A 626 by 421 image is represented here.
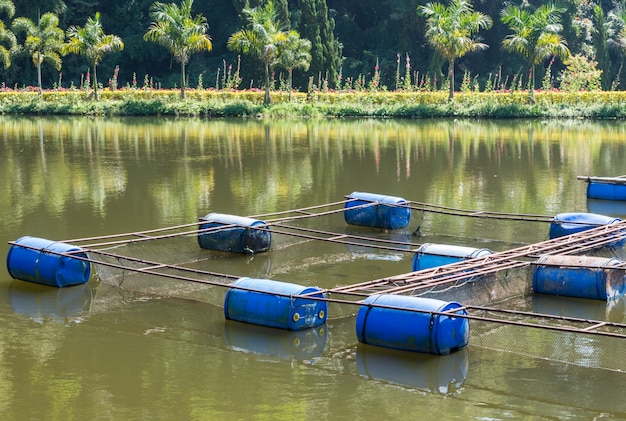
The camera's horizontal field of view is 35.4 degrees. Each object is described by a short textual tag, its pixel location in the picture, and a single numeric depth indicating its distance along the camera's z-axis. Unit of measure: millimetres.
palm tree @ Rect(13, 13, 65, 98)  49625
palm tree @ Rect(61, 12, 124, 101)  47781
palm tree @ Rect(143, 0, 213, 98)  46031
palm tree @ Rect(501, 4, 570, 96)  42406
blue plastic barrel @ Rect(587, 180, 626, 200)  19422
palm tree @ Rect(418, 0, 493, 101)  44219
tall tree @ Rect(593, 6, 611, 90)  52344
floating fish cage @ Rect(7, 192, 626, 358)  9523
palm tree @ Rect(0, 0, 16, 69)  49750
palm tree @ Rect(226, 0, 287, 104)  45344
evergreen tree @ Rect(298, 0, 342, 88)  51031
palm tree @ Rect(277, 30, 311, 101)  46594
